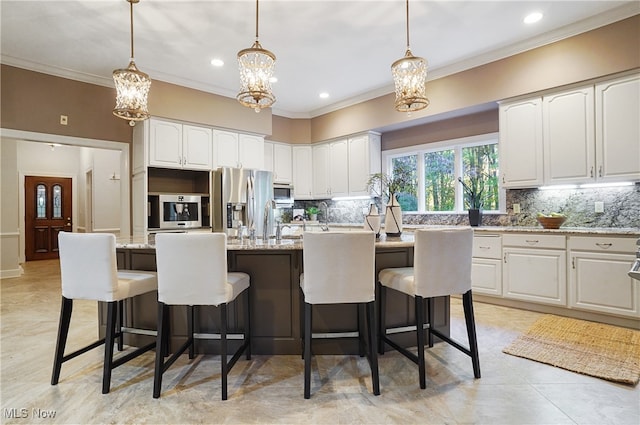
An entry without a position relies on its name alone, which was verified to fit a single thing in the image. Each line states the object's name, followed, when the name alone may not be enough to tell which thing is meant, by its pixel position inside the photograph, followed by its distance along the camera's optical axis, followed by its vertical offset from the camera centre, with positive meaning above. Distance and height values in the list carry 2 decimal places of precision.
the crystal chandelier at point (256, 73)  2.52 +1.04
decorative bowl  3.66 -0.12
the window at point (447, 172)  4.75 +0.59
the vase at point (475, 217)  4.47 -0.08
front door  8.25 +0.05
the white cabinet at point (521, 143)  3.90 +0.78
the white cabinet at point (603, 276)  3.15 -0.64
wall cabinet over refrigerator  5.48 +1.05
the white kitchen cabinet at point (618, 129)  3.29 +0.78
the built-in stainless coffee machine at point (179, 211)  4.92 +0.04
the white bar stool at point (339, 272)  2.10 -0.37
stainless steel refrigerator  5.30 +0.25
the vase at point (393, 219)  2.98 -0.06
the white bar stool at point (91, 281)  2.16 -0.43
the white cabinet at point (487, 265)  3.98 -0.64
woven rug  2.38 -1.10
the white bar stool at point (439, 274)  2.18 -0.41
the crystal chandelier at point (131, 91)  2.82 +1.03
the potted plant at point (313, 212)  6.74 +0.01
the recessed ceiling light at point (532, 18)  3.35 +1.91
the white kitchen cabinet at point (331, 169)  6.15 +0.80
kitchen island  2.65 -0.77
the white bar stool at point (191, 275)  2.08 -0.37
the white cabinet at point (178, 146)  4.81 +1.00
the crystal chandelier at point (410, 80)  2.65 +1.03
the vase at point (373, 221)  2.91 -0.08
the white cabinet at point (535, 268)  3.54 -0.62
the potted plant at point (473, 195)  4.49 +0.22
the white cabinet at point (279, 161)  6.45 +0.98
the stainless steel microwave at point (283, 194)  6.48 +0.36
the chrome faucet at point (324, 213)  6.66 -0.02
